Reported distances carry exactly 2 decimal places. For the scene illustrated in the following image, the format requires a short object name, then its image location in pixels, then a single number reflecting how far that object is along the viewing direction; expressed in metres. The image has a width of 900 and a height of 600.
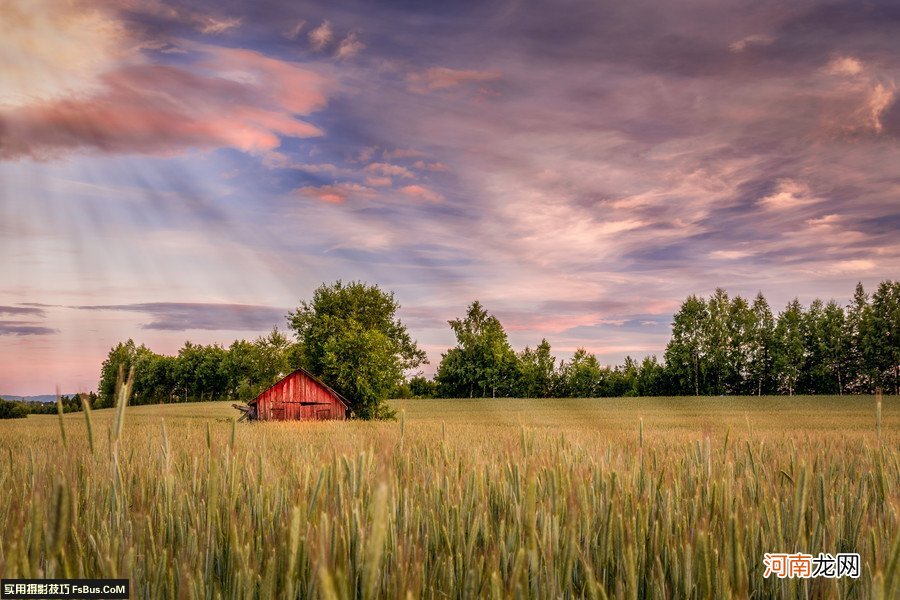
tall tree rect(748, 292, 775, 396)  89.51
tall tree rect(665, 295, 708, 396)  90.56
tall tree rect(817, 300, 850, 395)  85.69
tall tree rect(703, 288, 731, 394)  89.88
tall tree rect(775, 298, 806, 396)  86.75
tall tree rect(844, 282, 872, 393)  83.62
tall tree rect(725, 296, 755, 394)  90.62
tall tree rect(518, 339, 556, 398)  99.94
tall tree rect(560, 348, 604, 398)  99.94
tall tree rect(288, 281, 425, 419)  38.81
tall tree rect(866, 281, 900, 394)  80.88
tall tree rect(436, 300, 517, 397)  98.38
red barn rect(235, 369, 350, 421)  38.78
